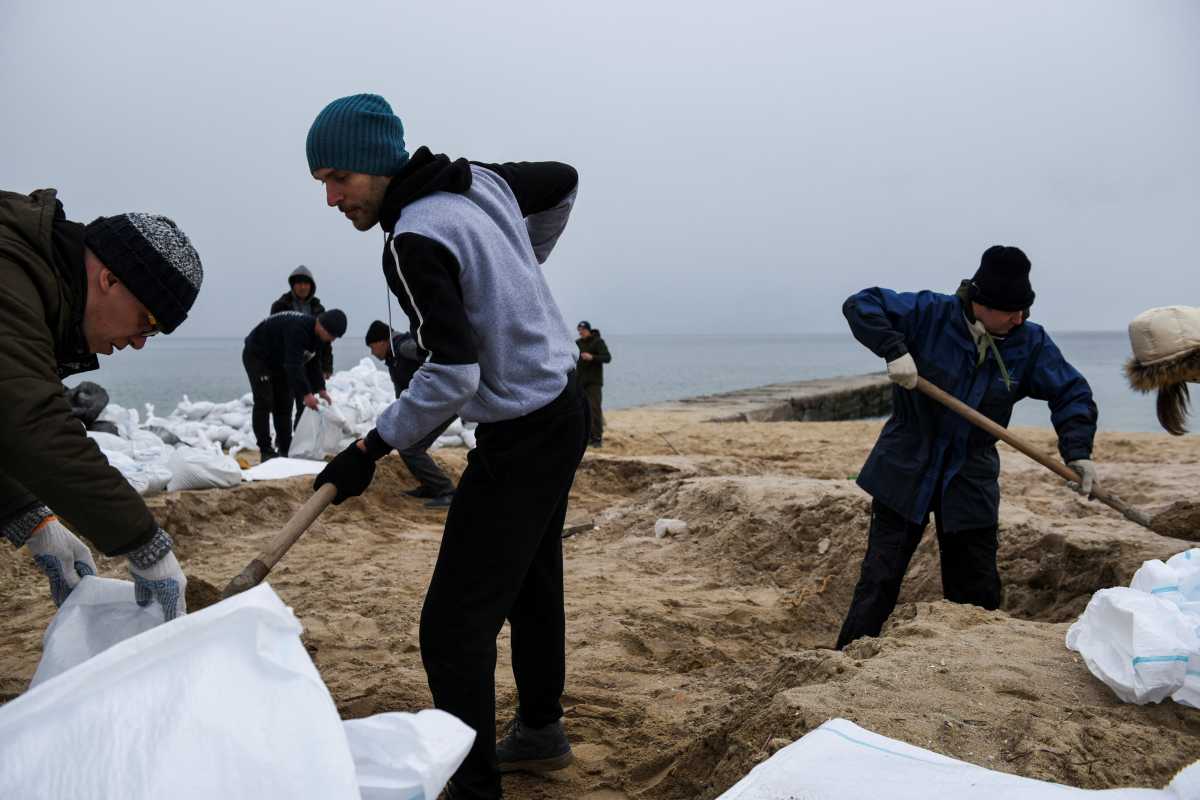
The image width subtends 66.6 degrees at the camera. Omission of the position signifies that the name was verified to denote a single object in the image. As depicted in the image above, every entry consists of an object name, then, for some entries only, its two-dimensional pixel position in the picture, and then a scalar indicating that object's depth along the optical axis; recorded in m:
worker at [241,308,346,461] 6.89
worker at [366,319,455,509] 6.00
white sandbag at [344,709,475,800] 1.26
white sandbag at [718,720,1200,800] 1.55
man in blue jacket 3.16
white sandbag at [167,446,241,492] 5.77
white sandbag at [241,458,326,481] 6.30
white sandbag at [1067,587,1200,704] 1.94
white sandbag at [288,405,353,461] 7.24
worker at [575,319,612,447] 9.89
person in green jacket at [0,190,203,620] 1.54
